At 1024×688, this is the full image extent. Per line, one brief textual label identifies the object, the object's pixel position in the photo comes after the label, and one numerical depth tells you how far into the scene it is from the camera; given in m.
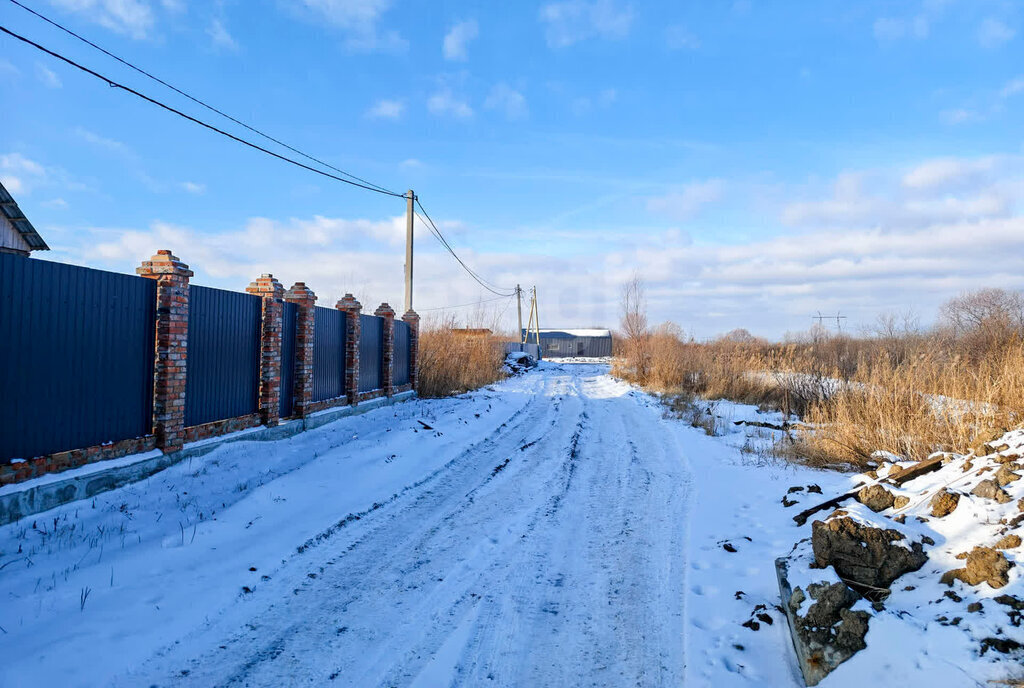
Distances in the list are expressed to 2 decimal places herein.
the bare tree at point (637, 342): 25.73
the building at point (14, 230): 18.89
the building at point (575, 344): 75.50
